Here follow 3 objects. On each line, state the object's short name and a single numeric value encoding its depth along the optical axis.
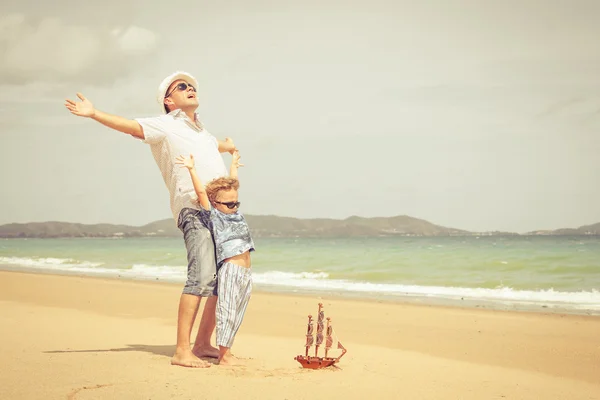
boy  4.64
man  4.59
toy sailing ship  4.67
